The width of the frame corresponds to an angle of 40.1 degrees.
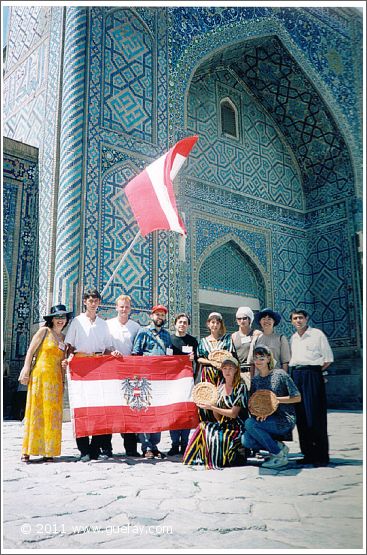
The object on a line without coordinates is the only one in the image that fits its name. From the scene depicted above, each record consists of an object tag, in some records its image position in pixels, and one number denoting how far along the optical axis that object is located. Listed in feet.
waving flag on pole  16.35
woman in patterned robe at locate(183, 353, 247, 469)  11.98
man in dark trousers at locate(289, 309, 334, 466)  12.21
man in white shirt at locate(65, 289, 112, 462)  13.46
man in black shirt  14.12
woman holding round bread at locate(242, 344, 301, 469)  11.76
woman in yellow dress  12.67
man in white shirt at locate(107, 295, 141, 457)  13.75
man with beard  14.21
